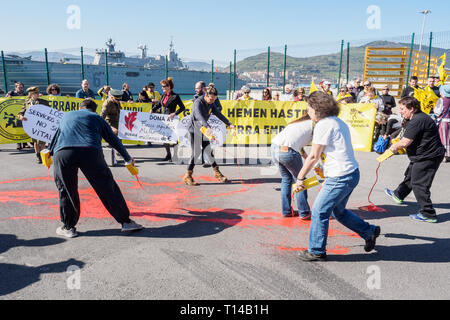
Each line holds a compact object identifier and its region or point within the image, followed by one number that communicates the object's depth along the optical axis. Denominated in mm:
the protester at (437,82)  10898
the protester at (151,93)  11575
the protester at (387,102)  11307
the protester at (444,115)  8655
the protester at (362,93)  11672
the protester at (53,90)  9461
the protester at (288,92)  13336
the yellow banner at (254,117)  10141
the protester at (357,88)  12531
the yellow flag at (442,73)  11672
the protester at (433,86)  10906
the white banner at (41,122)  8312
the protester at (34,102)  8609
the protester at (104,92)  11605
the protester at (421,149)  4984
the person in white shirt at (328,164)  3479
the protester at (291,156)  4578
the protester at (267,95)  11809
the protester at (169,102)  8866
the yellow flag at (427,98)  10969
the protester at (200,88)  8516
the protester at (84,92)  10211
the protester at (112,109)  8066
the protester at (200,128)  6773
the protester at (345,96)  11414
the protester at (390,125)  11107
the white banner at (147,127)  9570
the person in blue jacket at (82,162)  4199
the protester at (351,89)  12492
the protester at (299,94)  12028
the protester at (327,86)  12511
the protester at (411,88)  11248
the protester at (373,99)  11016
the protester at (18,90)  10625
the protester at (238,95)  12992
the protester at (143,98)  11242
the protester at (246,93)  11406
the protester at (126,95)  11945
